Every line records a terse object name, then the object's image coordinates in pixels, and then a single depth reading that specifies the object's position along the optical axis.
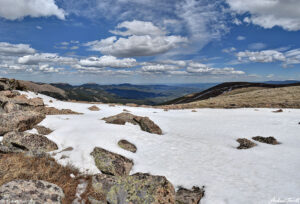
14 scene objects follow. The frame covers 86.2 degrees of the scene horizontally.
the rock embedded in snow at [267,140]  14.72
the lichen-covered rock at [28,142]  10.15
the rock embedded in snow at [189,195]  7.54
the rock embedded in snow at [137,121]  17.44
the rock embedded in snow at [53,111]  21.69
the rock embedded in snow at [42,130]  13.89
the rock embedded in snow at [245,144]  14.02
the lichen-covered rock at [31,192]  5.61
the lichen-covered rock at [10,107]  17.51
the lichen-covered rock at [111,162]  9.78
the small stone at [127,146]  12.79
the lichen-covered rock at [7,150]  9.76
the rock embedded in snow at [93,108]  28.64
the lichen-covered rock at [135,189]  6.95
